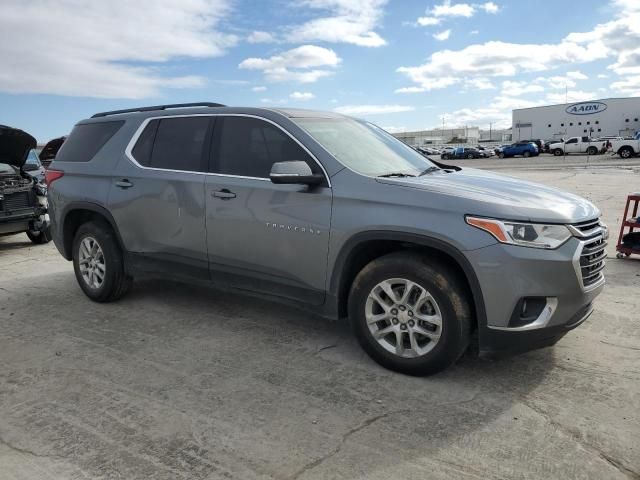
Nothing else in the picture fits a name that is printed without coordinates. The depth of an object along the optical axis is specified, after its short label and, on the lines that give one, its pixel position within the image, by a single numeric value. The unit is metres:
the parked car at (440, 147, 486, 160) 54.25
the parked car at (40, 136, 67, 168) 12.27
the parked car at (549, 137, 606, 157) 44.06
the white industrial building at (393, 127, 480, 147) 124.81
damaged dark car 8.23
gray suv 3.15
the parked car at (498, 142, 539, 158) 48.82
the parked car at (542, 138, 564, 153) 53.84
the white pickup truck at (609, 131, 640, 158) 35.62
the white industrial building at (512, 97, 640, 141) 80.50
